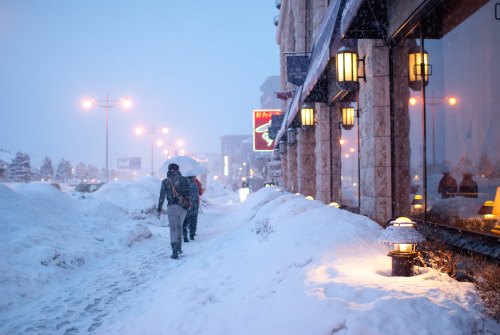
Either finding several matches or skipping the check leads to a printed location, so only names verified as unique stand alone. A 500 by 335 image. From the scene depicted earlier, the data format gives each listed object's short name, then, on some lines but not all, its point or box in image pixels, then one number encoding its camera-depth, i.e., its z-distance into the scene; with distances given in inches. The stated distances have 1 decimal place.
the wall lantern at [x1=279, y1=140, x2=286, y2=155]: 851.4
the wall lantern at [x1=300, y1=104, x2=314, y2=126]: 497.4
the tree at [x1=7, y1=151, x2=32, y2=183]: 2502.5
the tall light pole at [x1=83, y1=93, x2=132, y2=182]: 971.8
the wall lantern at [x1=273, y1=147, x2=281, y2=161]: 1080.1
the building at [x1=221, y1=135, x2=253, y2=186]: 4202.5
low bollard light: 154.7
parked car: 1293.1
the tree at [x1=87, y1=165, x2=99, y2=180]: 4547.2
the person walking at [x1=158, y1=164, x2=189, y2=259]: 332.8
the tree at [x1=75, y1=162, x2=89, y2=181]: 4013.5
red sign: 1456.7
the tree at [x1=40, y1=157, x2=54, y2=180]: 3272.6
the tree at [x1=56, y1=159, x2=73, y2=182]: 3546.5
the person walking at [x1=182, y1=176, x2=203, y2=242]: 442.6
